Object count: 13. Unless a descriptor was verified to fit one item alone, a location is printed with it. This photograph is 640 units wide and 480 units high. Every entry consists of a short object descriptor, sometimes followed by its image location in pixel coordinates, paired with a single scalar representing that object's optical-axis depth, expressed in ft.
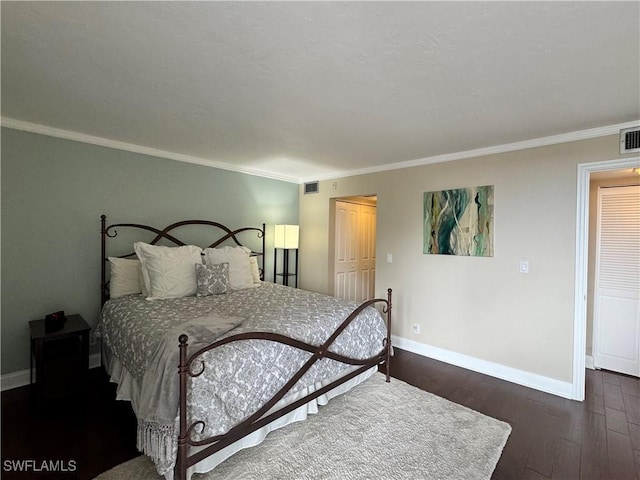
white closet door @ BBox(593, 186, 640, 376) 10.86
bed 5.45
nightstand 7.95
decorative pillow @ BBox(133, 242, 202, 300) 9.86
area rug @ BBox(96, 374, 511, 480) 6.03
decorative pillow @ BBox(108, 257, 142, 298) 10.11
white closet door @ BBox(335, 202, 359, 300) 16.62
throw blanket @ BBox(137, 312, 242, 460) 5.31
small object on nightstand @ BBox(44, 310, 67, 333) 8.41
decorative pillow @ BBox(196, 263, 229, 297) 10.46
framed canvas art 11.00
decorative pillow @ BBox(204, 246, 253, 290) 11.60
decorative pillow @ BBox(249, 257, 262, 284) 12.89
